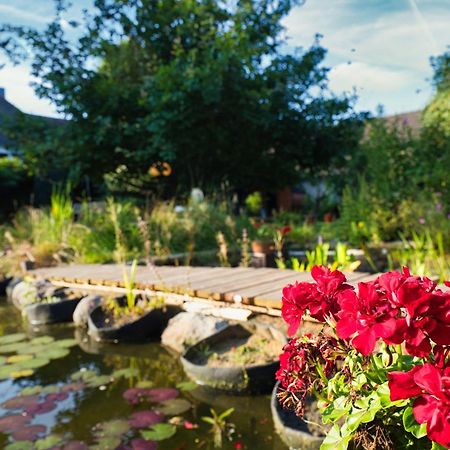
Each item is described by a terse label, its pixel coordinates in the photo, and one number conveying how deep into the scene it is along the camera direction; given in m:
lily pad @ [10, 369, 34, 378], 3.15
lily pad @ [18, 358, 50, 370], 3.32
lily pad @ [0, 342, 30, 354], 3.75
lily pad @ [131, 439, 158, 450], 2.13
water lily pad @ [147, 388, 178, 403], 2.68
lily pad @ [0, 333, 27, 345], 4.03
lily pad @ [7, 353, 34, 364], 3.46
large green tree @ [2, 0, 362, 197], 9.80
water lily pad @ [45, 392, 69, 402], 2.71
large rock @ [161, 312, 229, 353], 3.48
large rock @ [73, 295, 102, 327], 4.40
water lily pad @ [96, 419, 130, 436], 2.27
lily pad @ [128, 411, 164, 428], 2.36
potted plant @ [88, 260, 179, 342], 3.80
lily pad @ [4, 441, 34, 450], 2.17
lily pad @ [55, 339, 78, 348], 3.82
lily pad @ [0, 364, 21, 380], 3.15
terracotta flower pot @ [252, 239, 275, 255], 5.89
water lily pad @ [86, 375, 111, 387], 2.95
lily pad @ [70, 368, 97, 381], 3.07
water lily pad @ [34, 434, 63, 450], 2.15
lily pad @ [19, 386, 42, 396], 2.83
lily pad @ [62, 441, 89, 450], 2.13
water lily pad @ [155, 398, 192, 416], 2.51
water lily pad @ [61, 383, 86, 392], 2.86
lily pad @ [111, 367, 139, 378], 3.08
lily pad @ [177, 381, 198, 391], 2.82
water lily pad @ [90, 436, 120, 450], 2.14
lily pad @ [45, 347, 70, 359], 3.54
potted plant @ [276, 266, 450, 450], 0.80
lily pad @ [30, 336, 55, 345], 3.93
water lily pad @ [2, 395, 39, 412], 2.64
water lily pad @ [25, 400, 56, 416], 2.54
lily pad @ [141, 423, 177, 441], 2.22
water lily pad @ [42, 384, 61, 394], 2.84
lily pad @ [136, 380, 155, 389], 2.89
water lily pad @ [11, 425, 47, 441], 2.26
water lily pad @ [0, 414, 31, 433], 2.37
